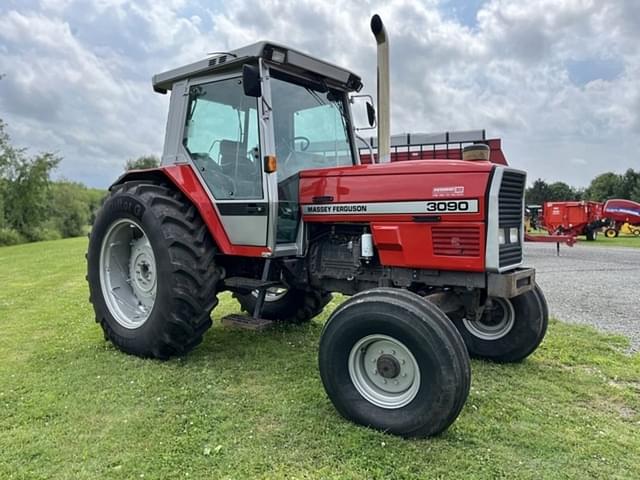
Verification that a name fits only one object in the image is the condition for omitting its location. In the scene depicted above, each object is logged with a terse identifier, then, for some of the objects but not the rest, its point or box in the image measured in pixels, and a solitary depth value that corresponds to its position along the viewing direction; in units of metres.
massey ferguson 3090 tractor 2.95
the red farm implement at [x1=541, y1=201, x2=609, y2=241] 19.19
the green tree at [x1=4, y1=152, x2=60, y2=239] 29.02
